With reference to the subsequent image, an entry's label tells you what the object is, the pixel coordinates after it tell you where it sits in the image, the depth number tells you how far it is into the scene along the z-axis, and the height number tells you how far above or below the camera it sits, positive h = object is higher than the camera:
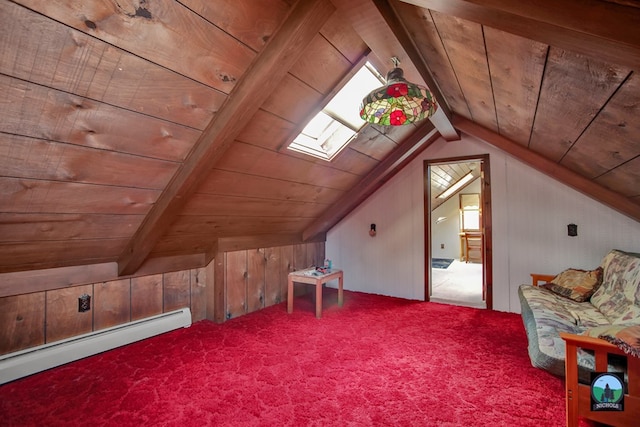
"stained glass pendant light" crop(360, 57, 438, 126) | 1.51 +0.62
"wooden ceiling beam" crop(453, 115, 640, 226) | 2.49 +0.45
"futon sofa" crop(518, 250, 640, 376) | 1.36 -0.60
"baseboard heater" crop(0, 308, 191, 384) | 1.84 -0.86
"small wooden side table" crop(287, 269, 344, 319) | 3.04 -0.61
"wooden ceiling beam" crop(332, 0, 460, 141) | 1.36 +0.96
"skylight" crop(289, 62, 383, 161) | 2.47 +0.87
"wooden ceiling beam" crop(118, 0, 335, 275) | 1.43 +0.63
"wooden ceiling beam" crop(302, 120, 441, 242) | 3.32 +0.55
